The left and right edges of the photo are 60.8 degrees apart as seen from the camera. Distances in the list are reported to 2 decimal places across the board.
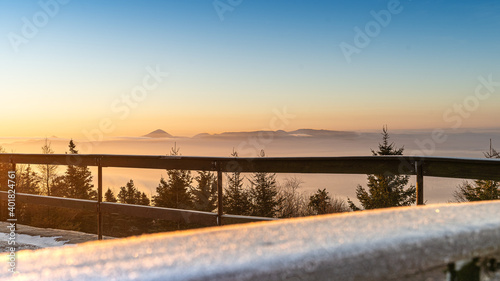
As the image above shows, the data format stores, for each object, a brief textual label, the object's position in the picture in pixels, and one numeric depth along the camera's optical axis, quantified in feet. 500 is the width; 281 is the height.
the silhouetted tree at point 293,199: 49.92
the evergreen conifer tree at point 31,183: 118.21
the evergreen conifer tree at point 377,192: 105.50
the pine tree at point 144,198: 152.46
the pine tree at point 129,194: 162.28
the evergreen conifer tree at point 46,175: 134.21
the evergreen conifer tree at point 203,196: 100.49
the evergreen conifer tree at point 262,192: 82.10
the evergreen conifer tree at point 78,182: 154.59
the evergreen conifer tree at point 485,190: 79.50
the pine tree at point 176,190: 126.11
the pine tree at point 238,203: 86.53
